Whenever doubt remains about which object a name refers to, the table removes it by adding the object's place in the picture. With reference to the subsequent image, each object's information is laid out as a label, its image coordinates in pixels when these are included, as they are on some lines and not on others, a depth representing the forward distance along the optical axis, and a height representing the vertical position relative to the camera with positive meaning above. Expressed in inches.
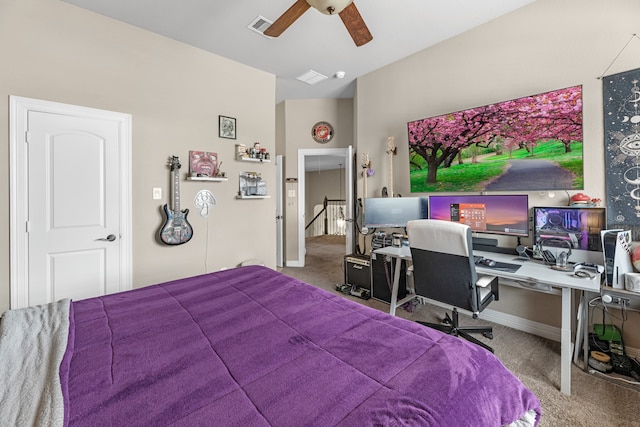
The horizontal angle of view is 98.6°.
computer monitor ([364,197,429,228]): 120.4 +0.3
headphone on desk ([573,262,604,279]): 71.9 -16.2
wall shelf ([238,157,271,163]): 133.5 +26.0
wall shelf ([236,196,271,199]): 134.0 +7.6
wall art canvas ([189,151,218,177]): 118.9 +21.8
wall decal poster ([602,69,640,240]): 77.7 +18.0
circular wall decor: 189.2 +55.1
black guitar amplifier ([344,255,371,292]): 134.3 -29.8
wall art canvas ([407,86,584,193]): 88.5 +24.1
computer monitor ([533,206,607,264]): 81.0 -5.0
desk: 67.4 -18.1
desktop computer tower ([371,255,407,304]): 123.2 -30.4
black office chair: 76.0 -17.2
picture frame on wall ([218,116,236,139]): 127.1 +40.1
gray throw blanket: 27.4 -19.3
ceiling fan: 67.4 +52.6
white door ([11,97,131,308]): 85.7 +4.0
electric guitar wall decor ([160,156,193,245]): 111.0 -3.0
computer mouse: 85.2 -16.2
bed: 28.6 -20.3
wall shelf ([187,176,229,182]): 115.6 +14.7
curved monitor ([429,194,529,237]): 92.4 -0.3
